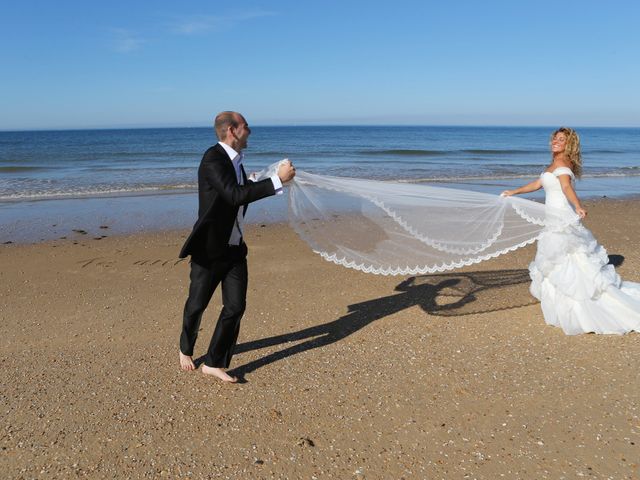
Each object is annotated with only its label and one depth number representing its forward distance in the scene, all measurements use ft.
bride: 18.44
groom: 13.70
